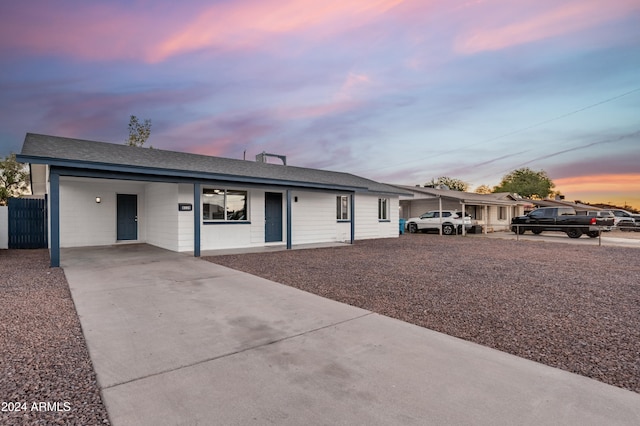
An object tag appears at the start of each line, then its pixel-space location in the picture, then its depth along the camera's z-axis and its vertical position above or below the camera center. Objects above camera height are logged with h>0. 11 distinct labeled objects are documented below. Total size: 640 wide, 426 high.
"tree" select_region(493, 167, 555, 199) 50.16 +4.53
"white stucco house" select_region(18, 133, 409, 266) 9.08 +0.55
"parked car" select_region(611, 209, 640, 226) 26.40 -0.65
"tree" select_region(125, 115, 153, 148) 27.48 +7.41
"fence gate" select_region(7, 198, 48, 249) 12.57 -0.36
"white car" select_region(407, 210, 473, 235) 21.41 -0.76
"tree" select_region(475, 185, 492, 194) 65.94 +4.75
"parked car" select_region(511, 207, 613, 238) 17.85 -0.72
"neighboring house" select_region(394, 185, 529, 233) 23.41 +0.51
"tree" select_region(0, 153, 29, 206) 26.89 +3.34
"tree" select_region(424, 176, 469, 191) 58.59 +5.50
